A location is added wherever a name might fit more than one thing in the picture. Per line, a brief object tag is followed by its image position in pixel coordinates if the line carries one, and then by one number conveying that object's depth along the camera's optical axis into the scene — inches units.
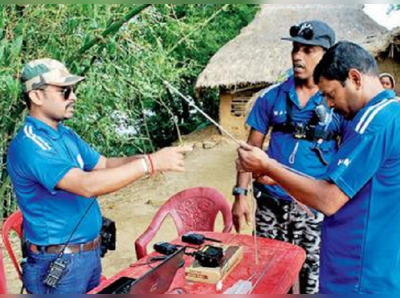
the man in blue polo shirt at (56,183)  88.0
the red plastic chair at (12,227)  122.0
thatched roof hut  504.1
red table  89.0
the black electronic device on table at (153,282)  62.7
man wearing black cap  111.4
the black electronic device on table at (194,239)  111.0
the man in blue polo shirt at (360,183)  67.5
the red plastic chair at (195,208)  142.6
